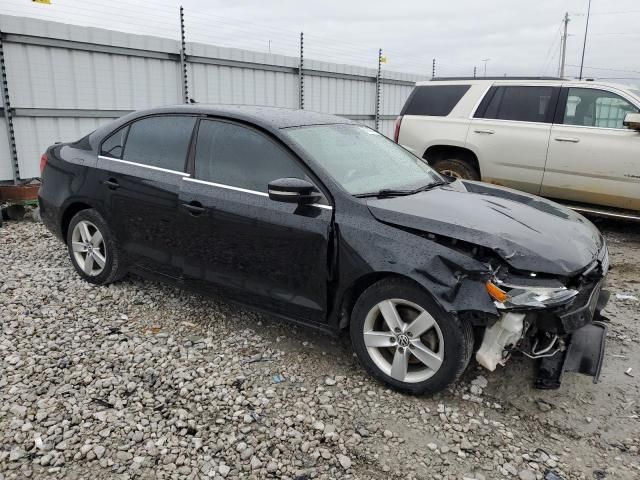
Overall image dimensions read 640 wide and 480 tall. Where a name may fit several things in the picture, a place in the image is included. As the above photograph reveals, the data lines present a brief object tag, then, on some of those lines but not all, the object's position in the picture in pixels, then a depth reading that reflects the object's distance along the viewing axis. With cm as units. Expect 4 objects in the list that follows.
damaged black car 283
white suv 629
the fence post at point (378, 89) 1338
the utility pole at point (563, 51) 3681
